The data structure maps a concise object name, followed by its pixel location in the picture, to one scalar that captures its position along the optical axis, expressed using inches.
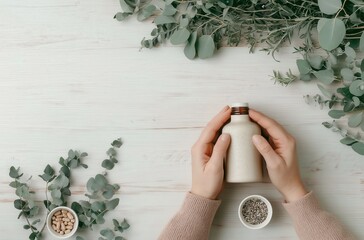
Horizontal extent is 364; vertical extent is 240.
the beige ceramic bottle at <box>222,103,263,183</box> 55.6
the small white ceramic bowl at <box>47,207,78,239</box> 58.1
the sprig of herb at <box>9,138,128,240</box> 58.9
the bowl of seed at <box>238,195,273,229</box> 58.4
